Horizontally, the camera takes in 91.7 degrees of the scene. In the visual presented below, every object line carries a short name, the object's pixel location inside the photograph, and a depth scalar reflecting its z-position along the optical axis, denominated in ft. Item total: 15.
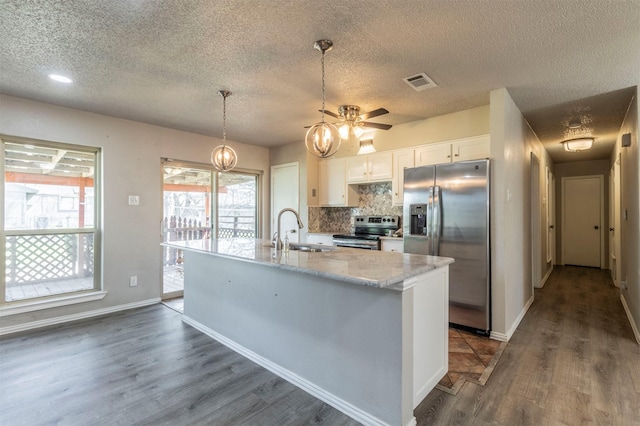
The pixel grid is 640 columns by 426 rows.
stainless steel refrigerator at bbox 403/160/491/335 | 9.99
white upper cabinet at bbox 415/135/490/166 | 11.20
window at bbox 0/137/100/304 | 10.94
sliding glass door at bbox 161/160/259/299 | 14.88
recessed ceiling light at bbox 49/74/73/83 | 9.00
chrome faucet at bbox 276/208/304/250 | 8.76
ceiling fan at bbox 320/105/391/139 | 10.53
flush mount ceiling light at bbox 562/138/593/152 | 14.64
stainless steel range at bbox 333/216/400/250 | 13.64
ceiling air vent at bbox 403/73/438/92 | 8.95
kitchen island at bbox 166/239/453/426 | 5.62
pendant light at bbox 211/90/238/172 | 10.74
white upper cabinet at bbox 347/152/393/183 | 13.98
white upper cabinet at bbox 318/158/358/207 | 15.89
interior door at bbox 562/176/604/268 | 21.67
